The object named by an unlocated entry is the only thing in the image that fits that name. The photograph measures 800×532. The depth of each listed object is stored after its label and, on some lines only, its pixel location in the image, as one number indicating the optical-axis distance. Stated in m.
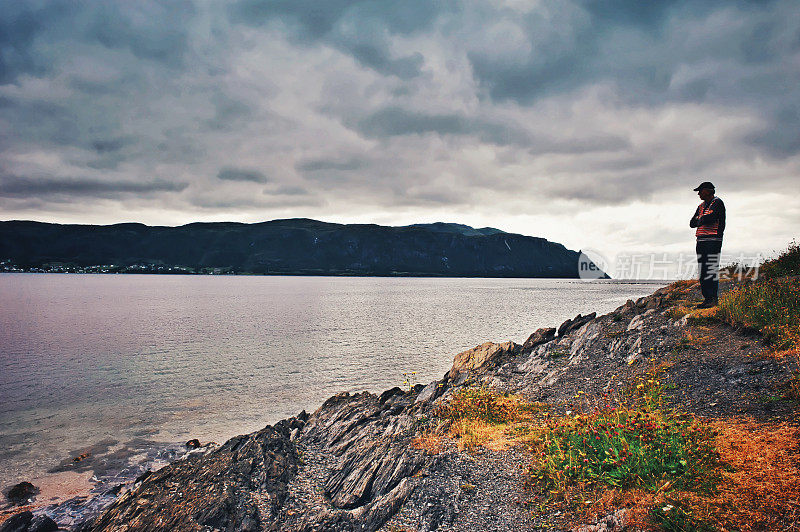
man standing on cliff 16.00
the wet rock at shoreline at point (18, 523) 12.16
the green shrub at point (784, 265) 22.11
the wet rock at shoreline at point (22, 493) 14.69
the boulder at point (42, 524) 12.29
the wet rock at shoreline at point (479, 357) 24.36
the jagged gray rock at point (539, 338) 26.31
